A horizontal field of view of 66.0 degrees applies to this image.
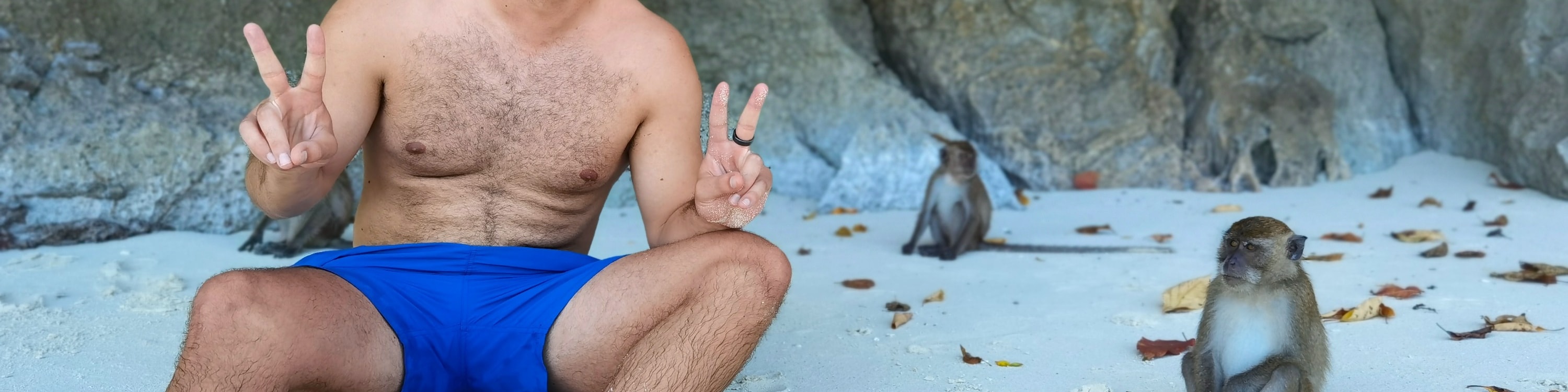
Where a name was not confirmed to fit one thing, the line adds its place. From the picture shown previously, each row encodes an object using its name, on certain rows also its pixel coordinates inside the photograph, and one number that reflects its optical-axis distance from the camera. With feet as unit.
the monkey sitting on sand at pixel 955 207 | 16.40
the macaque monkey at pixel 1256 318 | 7.47
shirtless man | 6.31
